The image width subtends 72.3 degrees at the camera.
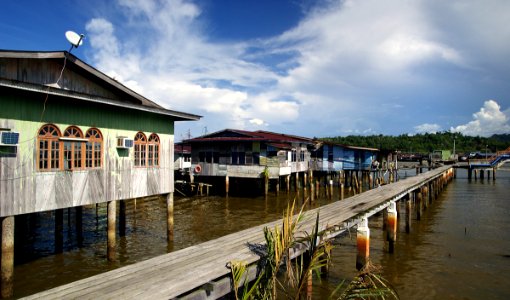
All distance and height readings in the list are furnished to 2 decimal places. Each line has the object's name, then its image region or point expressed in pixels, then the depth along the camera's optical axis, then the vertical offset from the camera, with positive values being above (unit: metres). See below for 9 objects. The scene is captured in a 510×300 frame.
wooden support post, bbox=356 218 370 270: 11.57 -3.02
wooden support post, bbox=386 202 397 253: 14.91 -3.31
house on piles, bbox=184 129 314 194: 30.20 -0.54
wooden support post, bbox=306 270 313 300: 8.83 -3.46
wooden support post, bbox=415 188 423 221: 22.33 -3.52
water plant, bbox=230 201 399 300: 5.52 -2.24
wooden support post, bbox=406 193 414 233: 18.77 -3.41
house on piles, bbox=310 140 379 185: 39.25 -0.87
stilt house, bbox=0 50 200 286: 9.51 +0.45
